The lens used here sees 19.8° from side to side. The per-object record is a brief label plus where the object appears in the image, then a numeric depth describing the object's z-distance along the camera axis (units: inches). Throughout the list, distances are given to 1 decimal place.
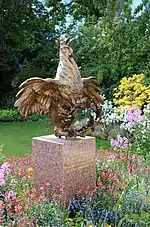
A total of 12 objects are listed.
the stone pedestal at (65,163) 153.6
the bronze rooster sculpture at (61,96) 154.9
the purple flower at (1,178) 124.8
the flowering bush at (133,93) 333.1
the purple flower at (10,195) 130.0
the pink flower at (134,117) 197.0
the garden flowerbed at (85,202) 127.6
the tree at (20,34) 568.1
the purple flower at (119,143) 188.5
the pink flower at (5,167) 132.6
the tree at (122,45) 372.0
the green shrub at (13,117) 475.5
